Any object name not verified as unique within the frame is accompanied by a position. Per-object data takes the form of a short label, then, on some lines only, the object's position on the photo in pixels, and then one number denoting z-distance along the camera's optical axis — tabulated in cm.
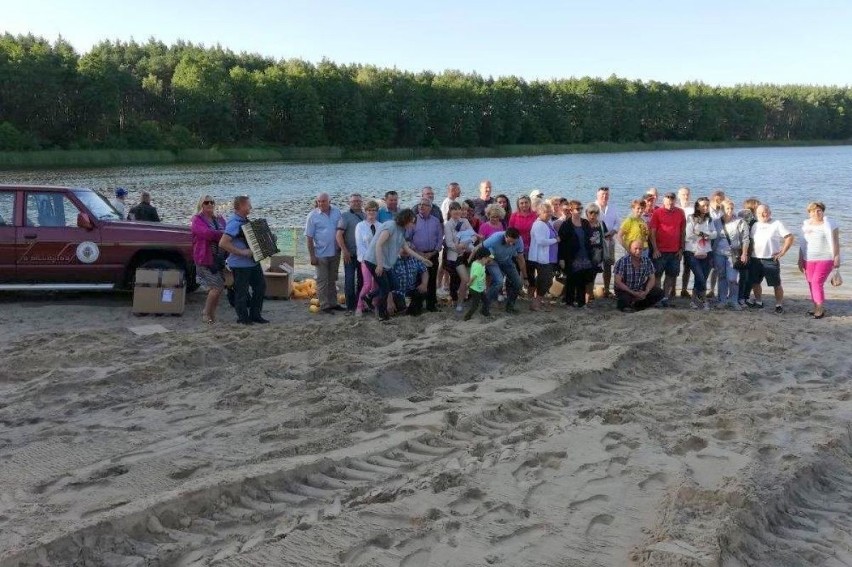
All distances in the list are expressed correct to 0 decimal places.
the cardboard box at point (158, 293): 1075
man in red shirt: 1165
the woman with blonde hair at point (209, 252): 1001
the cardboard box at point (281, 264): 1249
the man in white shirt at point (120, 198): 1539
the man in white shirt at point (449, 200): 1163
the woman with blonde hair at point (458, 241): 1116
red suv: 1127
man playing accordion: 976
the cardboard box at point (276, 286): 1236
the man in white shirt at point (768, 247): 1142
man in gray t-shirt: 1118
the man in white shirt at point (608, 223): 1225
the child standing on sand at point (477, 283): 1034
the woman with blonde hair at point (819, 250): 1086
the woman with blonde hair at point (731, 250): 1158
